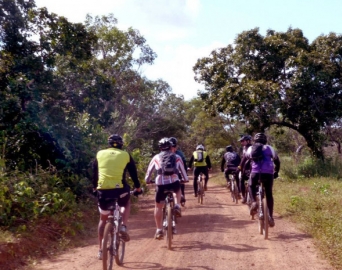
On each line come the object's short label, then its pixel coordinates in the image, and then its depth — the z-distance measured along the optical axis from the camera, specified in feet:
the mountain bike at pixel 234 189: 47.34
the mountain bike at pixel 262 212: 28.04
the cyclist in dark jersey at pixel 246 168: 37.11
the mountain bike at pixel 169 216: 25.62
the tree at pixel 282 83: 60.34
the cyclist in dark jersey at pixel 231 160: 47.06
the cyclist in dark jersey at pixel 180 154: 29.45
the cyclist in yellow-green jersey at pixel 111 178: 21.67
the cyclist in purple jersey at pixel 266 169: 29.17
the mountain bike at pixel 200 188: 48.26
